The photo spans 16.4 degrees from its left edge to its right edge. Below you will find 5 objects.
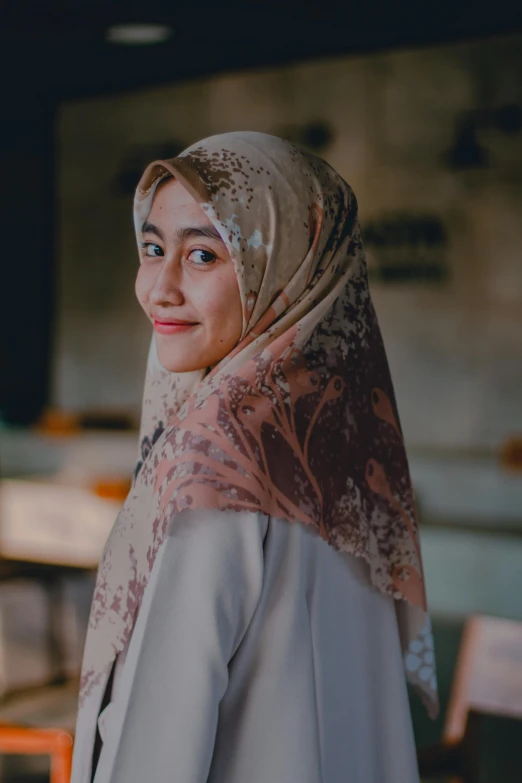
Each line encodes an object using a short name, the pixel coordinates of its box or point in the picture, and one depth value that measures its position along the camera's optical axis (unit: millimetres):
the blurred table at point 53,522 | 5475
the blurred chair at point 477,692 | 2418
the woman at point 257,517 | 1525
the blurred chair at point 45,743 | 2318
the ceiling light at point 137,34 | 5880
